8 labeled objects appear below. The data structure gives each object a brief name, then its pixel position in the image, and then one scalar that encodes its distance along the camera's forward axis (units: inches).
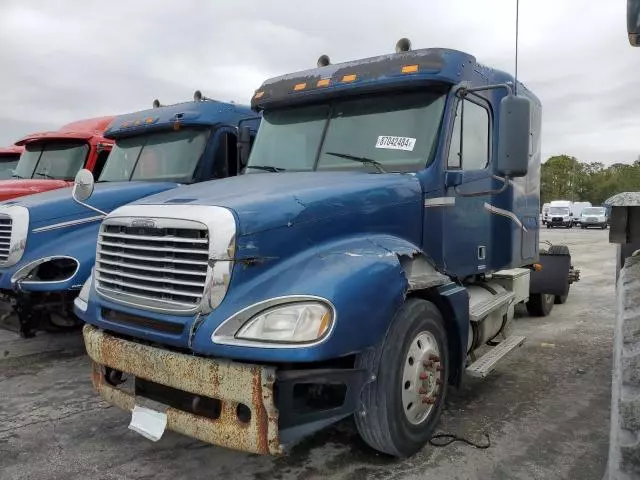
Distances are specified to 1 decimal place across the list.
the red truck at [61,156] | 308.7
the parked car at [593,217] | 1671.8
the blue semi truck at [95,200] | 209.9
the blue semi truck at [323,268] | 109.7
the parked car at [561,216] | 1764.3
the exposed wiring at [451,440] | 144.5
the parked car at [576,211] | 1802.4
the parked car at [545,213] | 1817.2
